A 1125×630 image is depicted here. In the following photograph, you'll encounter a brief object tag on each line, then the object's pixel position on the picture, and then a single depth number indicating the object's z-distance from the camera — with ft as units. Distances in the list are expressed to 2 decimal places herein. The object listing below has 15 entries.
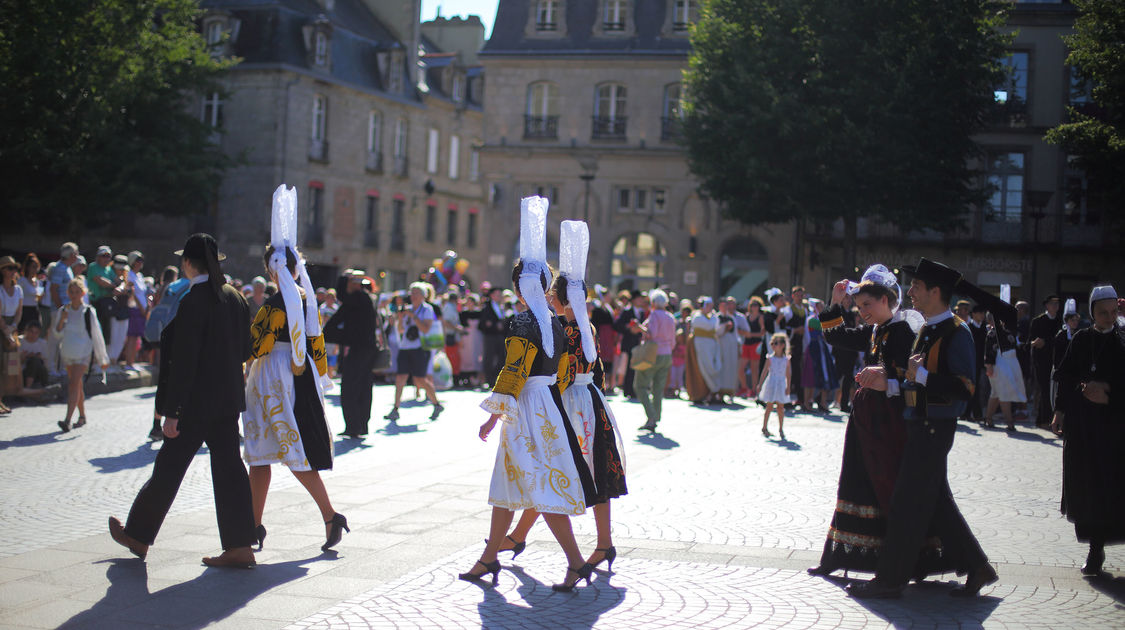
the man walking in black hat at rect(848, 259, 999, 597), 22.08
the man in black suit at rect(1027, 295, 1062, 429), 62.23
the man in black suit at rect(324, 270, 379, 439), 44.98
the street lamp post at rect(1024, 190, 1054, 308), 123.10
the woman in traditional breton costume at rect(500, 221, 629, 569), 24.00
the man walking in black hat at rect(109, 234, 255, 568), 23.26
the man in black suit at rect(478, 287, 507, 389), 76.69
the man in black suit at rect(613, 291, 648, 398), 77.27
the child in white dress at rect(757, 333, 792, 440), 51.55
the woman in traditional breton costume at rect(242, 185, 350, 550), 25.29
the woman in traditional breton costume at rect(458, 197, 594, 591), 22.68
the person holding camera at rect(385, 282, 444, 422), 55.42
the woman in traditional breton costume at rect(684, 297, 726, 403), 70.54
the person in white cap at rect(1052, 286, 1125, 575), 25.57
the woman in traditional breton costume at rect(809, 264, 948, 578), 23.03
